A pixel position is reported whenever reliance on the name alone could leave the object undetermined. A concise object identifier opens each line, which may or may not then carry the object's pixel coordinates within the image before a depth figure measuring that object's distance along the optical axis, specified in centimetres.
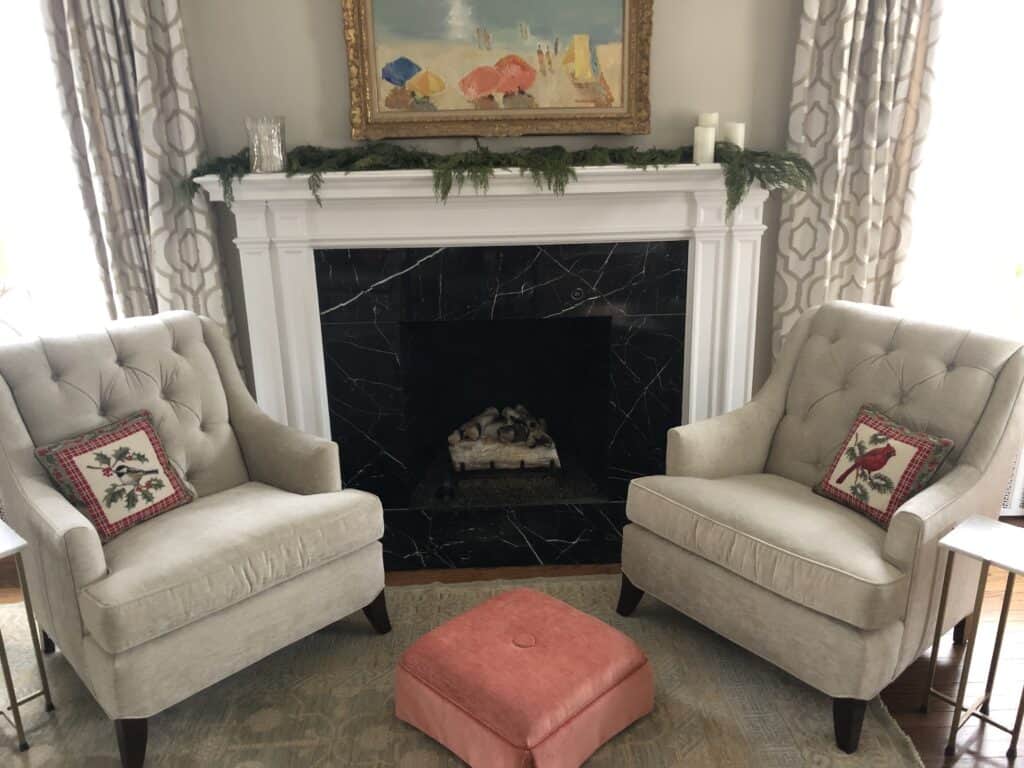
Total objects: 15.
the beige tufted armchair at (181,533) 196
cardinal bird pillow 222
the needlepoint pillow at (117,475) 220
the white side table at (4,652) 198
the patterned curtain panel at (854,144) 291
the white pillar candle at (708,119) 288
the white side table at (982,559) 191
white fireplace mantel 287
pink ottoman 185
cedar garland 281
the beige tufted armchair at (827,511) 200
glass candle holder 281
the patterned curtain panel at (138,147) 283
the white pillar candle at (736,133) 292
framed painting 289
